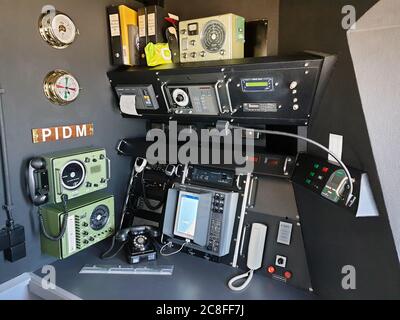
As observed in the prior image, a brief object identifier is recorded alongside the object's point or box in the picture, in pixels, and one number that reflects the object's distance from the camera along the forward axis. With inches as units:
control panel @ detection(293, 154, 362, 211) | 45.0
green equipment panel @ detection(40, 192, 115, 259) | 66.0
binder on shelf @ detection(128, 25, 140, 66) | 74.1
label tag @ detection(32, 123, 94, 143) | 65.9
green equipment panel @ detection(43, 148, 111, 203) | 64.7
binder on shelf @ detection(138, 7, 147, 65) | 73.4
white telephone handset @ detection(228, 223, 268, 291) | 65.2
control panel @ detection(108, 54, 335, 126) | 54.3
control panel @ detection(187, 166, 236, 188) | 72.9
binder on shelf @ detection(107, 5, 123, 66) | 73.5
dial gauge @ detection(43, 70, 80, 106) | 66.2
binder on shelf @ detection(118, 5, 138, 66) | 72.8
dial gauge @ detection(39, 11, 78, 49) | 63.7
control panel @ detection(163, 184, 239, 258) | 69.5
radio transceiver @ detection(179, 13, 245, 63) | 63.9
